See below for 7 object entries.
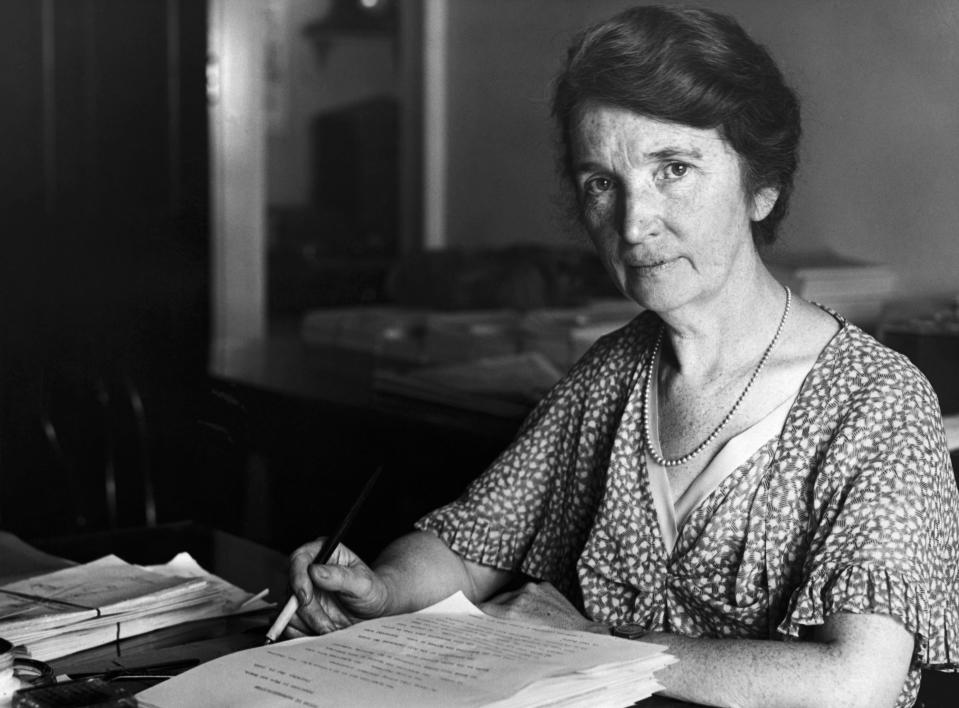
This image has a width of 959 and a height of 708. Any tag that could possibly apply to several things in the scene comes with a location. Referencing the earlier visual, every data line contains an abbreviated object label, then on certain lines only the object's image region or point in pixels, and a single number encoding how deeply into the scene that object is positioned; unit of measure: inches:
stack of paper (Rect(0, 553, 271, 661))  48.3
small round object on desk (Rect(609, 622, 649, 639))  45.6
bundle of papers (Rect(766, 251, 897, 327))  69.7
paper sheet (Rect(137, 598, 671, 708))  39.6
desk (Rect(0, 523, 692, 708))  48.3
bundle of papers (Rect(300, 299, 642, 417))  89.2
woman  44.5
